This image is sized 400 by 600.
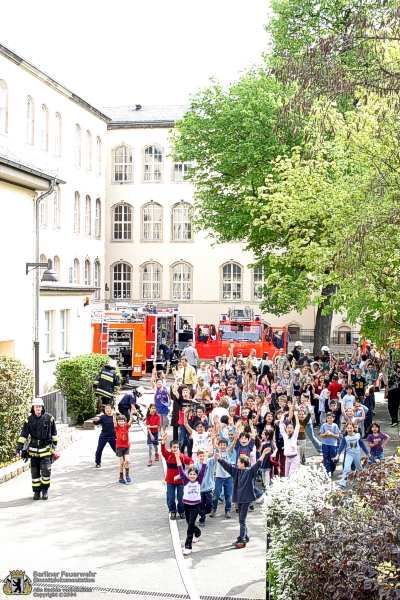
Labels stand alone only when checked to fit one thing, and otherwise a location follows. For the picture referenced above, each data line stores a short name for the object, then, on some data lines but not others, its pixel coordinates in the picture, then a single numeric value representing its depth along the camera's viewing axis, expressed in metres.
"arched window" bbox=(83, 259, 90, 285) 48.75
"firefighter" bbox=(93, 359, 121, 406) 20.05
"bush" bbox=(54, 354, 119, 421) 21.41
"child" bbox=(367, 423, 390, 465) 13.91
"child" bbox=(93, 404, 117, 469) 15.86
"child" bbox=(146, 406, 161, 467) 16.20
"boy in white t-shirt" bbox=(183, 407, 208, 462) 13.22
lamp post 19.23
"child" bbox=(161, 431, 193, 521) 11.99
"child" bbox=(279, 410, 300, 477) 13.78
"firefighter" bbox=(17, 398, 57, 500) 13.55
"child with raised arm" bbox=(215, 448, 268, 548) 11.14
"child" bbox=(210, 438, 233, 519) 12.85
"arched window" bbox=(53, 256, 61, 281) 44.05
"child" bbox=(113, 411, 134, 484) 14.85
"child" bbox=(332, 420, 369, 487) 13.98
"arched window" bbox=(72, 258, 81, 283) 47.03
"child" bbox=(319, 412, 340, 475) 14.43
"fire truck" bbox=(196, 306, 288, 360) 32.75
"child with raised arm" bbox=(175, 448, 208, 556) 10.94
